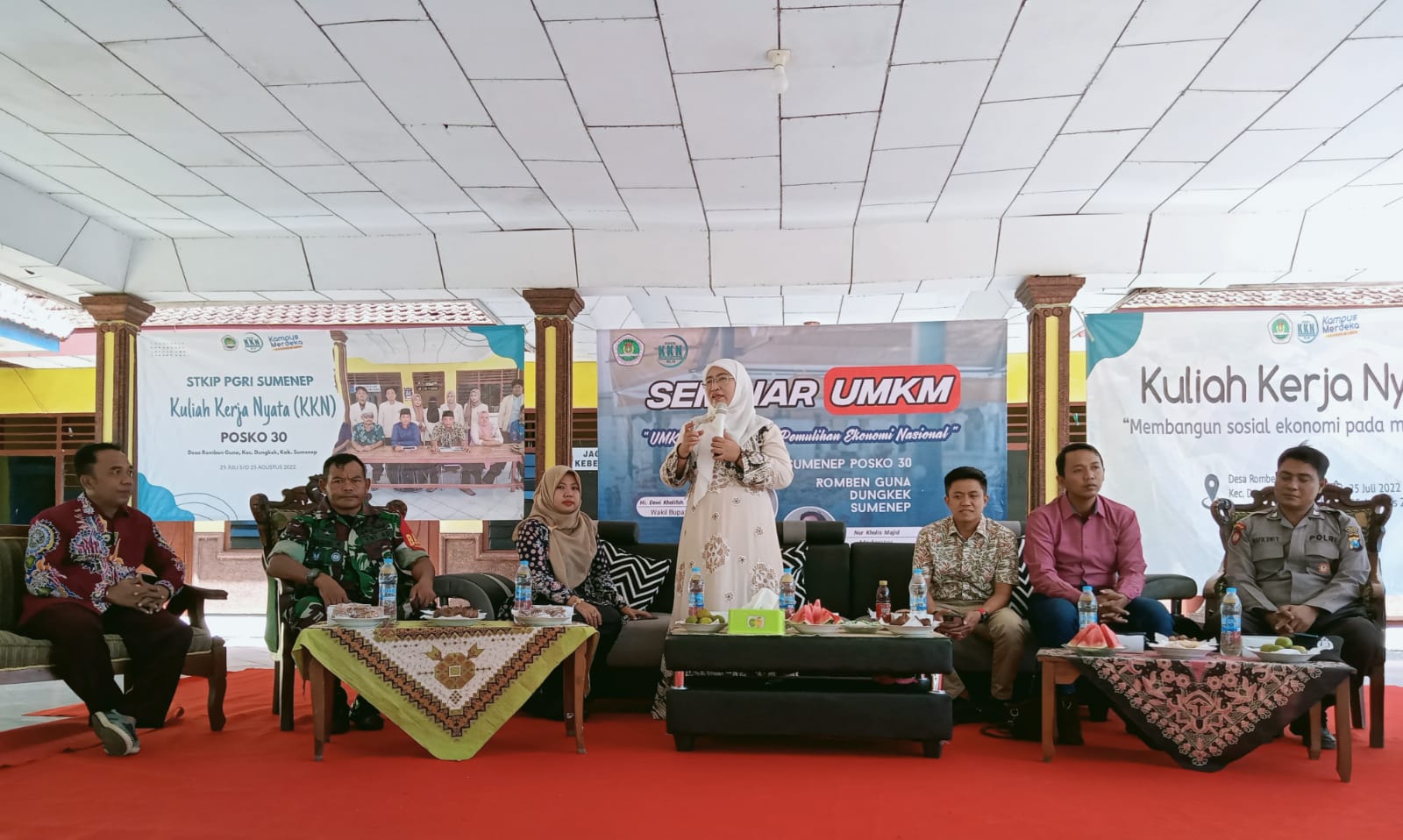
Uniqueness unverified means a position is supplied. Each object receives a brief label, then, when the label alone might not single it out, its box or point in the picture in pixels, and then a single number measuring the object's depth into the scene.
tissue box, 3.56
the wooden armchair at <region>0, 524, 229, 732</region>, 3.59
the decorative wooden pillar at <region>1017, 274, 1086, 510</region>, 6.07
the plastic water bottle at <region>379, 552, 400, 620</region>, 3.72
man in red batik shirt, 3.60
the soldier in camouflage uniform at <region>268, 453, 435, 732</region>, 3.95
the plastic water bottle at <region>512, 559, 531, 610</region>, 3.67
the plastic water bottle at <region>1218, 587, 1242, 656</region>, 3.38
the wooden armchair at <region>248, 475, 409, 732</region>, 4.02
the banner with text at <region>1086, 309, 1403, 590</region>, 6.14
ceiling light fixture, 3.92
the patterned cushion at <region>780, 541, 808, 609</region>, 4.75
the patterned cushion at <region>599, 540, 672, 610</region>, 4.83
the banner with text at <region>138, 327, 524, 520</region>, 6.62
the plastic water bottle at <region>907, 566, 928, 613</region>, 3.93
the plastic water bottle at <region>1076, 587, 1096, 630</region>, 3.80
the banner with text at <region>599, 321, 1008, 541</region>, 6.20
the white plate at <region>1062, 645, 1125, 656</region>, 3.40
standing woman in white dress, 4.18
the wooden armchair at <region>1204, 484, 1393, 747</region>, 3.74
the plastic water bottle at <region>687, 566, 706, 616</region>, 3.90
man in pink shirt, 4.06
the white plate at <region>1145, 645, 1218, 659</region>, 3.36
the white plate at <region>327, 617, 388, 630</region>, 3.51
